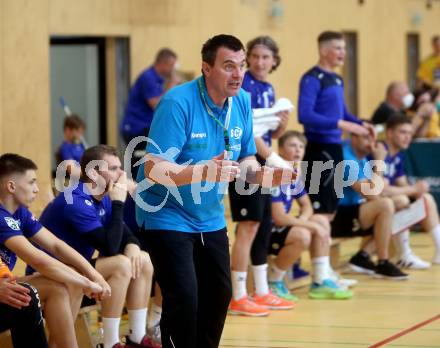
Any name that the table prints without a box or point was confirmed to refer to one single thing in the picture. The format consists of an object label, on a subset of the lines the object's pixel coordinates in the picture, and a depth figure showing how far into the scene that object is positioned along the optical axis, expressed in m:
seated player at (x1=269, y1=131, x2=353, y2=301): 15.31
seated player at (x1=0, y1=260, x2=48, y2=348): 9.85
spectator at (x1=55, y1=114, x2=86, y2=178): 22.41
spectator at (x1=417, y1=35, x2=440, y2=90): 28.83
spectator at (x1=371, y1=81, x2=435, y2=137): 24.61
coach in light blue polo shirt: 9.23
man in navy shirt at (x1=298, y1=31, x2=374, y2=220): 15.73
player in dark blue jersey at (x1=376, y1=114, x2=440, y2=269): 18.42
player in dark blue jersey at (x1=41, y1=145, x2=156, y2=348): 11.64
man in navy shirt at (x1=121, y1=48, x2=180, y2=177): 20.22
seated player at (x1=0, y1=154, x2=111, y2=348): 10.43
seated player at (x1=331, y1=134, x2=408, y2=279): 17.34
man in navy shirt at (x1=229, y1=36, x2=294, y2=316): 14.10
